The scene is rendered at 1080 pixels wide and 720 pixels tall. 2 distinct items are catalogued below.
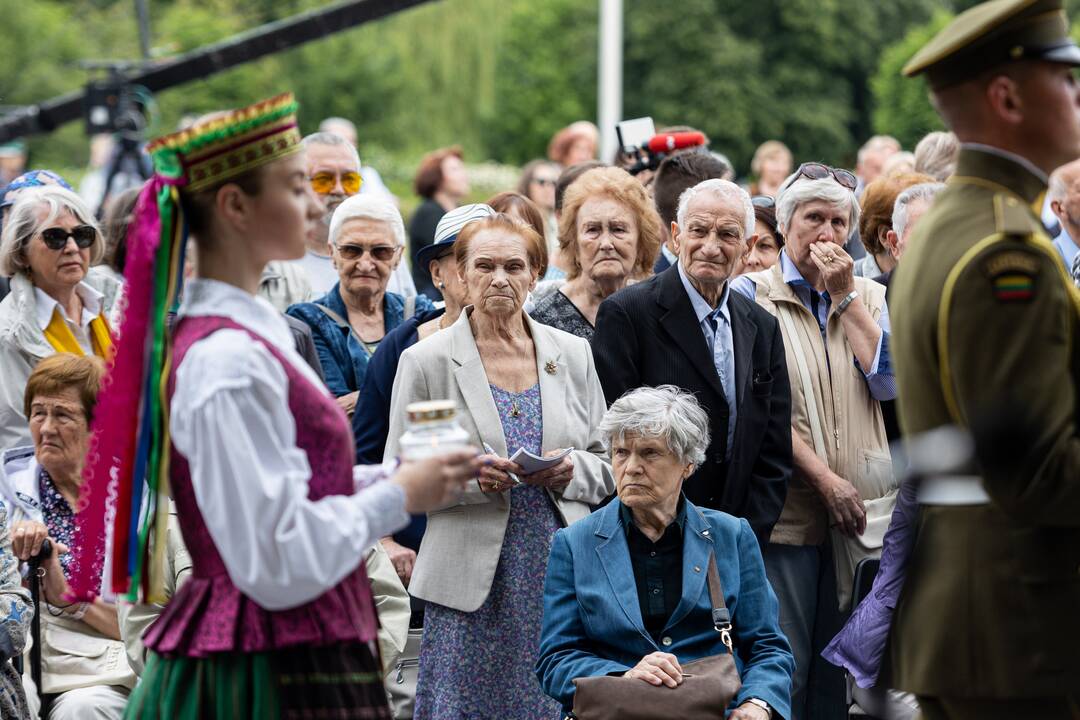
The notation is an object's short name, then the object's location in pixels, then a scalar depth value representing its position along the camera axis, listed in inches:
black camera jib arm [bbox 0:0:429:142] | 499.2
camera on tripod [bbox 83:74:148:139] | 475.8
